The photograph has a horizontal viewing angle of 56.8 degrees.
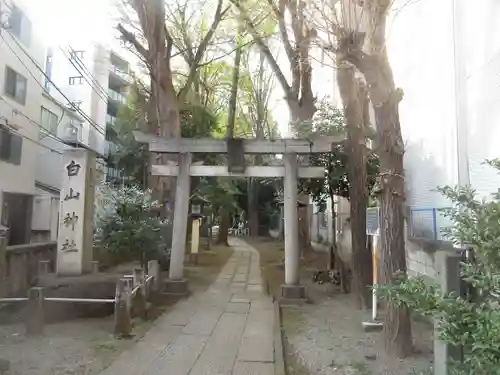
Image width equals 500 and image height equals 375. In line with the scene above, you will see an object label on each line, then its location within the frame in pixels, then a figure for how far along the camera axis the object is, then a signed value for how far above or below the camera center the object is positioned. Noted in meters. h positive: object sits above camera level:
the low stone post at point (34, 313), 7.82 -1.41
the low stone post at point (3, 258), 9.55 -0.61
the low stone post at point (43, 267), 11.04 -0.91
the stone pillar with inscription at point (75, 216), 10.56 +0.31
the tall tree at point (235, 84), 15.53 +5.34
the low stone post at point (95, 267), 11.43 -0.93
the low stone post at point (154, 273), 11.20 -1.03
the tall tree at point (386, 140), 6.66 +1.40
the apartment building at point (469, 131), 6.83 +1.77
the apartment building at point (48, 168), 21.50 +3.24
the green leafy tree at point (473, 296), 3.01 -0.49
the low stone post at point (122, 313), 7.84 -1.41
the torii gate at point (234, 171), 11.48 +1.56
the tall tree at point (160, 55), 12.55 +5.08
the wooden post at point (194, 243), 19.00 -0.49
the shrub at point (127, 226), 12.93 +0.13
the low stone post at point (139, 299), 9.24 -1.38
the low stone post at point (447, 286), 3.94 -0.44
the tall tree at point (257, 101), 21.50 +6.60
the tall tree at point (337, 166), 10.60 +1.72
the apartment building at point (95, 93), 27.33 +8.58
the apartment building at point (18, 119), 18.23 +4.62
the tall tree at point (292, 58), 12.32 +5.12
